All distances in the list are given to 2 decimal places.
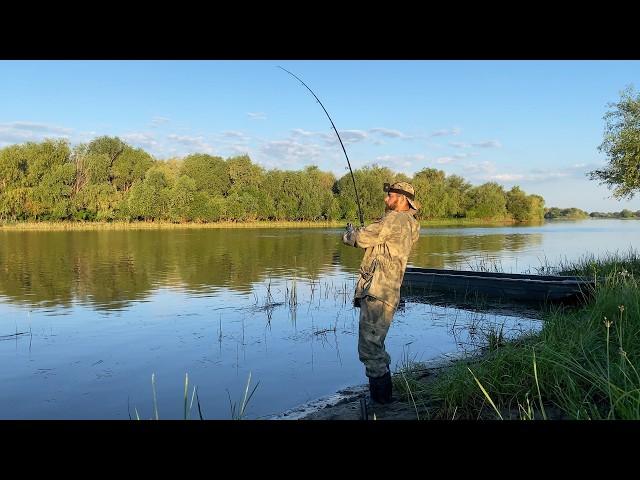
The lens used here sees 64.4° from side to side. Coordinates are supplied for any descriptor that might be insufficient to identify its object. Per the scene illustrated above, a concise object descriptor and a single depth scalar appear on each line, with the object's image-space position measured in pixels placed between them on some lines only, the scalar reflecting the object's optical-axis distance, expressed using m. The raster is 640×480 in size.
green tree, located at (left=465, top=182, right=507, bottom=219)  91.44
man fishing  5.20
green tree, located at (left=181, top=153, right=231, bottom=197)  73.00
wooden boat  12.19
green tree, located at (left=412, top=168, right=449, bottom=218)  80.14
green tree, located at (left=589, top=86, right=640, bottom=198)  21.61
